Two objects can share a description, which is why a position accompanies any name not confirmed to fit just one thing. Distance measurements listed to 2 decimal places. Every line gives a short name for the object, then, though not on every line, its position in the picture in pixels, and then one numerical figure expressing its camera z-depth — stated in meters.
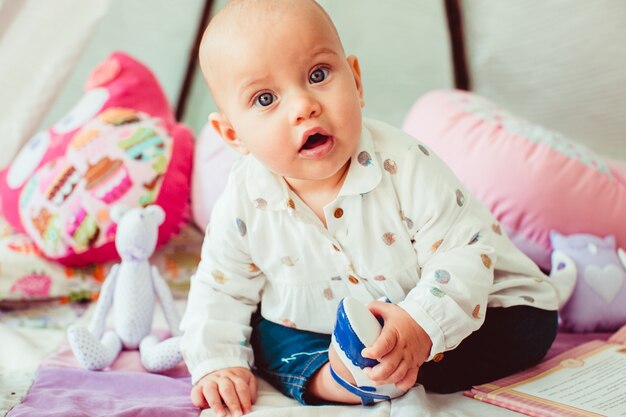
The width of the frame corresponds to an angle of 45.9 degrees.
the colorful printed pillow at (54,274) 1.30
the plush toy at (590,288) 1.15
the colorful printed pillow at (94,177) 1.33
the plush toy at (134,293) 1.12
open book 0.84
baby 0.86
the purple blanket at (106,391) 0.89
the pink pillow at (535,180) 1.25
